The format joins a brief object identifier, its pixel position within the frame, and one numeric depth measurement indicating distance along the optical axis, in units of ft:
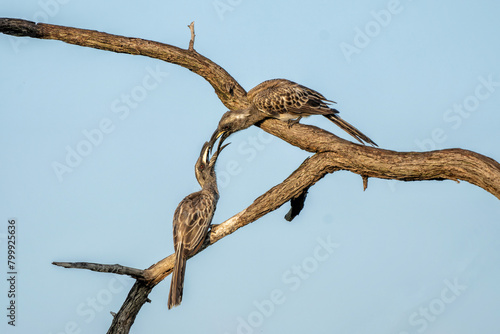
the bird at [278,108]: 68.38
